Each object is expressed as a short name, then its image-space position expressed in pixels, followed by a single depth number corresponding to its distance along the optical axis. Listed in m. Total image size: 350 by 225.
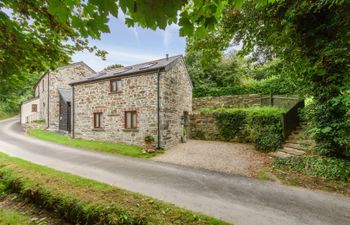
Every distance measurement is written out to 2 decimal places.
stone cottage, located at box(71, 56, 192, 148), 11.84
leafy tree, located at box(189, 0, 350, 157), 6.21
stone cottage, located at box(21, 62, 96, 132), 19.45
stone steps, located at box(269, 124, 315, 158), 8.16
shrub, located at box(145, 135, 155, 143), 11.15
